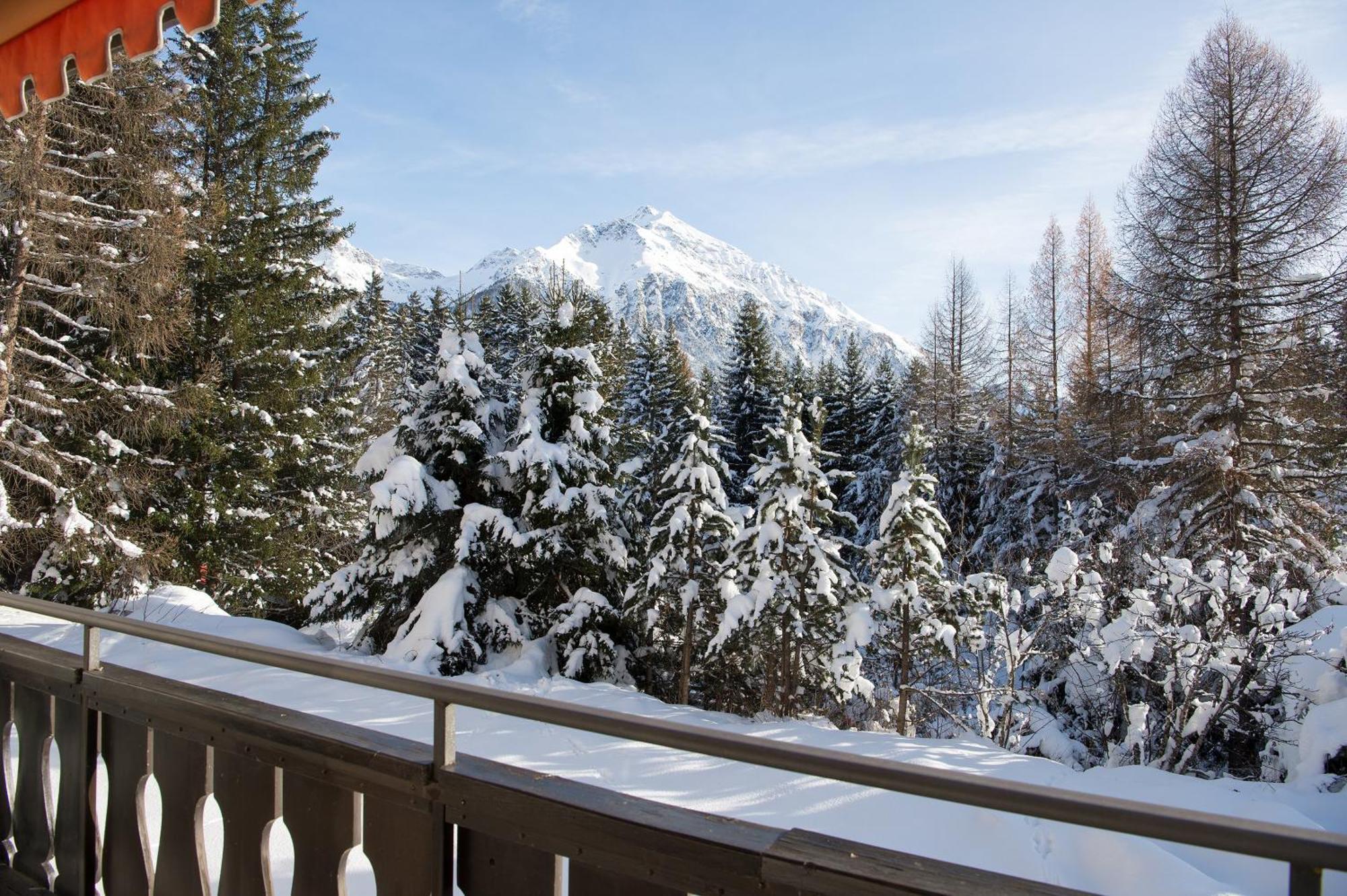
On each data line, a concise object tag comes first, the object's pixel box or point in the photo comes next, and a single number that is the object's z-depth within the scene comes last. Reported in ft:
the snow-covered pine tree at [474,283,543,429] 81.61
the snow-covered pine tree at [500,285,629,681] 41.83
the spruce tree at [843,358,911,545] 93.20
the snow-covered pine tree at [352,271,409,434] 90.48
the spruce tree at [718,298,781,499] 97.45
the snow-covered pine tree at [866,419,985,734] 42.57
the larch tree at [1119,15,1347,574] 43.60
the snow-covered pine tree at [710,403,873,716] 42.24
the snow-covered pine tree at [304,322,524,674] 39.47
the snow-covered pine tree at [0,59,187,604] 36.96
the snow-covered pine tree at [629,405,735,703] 44.27
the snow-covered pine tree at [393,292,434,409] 80.43
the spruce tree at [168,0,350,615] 52.54
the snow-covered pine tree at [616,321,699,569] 51.16
